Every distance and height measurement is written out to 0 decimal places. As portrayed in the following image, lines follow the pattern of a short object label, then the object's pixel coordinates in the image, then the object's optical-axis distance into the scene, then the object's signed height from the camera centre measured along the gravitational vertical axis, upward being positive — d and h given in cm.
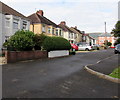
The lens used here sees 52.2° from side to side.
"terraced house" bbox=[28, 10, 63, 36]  2783 +550
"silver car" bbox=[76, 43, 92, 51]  2820 +59
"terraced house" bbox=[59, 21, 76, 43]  4106 +524
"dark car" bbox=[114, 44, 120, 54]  2047 -4
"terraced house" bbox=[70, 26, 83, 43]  5007 +536
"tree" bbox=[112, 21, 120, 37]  5144 +795
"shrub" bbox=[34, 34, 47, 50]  1448 +98
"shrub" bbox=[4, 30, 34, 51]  1188 +60
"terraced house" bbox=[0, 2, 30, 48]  1821 +438
